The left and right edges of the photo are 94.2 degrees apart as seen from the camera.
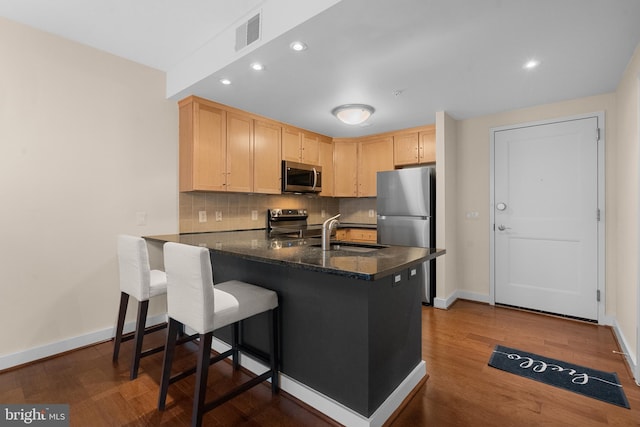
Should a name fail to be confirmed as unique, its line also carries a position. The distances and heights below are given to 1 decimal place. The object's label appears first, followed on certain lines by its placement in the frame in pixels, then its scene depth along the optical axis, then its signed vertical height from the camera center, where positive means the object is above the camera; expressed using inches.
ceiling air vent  82.4 +51.8
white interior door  123.3 -2.4
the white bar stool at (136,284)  83.5 -20.8
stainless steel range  159.9 -6.5
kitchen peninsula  61.6 -26.3
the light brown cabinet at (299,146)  161.7 +38.6
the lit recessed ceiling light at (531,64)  92.5 +47.0
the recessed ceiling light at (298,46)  80.1 +45.9
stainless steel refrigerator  144.7 +1.2
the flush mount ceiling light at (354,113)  126.1 +42.4
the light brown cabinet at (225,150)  122.0 +28.9
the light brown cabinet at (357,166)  183.6 +29.9
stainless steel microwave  158.4 +20.0
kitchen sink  83.7 -10.0
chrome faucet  79.1 -5.9
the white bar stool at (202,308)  61.2 -21.2
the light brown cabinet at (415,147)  160.3 +36.6
